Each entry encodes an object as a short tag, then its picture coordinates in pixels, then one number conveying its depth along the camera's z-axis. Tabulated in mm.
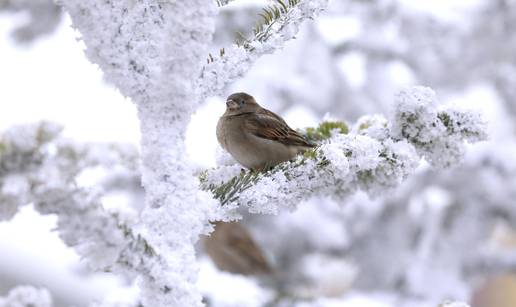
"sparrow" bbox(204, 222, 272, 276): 6343
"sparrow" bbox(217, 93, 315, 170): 5651
